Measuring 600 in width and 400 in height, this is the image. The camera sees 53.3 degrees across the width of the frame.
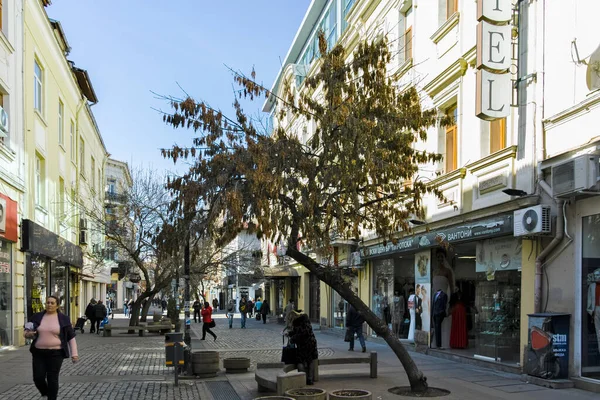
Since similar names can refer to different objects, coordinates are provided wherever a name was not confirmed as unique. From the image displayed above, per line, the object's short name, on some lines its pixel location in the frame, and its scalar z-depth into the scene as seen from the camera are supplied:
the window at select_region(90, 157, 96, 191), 36.16
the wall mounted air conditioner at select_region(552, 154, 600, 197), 9.35
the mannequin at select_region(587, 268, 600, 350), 9.84
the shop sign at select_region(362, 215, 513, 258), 11.83
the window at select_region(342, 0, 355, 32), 23.93
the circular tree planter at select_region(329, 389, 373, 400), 7.51
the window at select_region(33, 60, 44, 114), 21.25
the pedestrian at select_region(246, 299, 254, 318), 42.72
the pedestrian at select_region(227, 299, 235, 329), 31.04
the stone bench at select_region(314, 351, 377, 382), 11.07
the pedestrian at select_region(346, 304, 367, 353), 16.66
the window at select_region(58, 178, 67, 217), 25.59
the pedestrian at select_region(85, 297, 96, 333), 26.72
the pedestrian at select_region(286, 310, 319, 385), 10.16
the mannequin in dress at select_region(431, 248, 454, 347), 15.72
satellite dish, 9.84
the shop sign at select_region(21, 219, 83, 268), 18.09
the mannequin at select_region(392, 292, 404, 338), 18.34
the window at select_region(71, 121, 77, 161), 29.16
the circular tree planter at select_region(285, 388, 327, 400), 7.67
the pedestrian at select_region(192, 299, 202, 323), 37.51
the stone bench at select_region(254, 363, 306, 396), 8.55
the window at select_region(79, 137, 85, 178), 31.82
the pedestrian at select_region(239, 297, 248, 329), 31.12
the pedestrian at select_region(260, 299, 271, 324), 36.20
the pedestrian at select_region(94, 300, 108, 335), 26.88
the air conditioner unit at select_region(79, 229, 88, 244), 30.75
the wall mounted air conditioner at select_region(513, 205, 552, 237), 10.45
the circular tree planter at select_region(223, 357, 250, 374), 12.49
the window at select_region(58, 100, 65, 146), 25.83
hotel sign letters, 11.56
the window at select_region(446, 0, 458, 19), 15.11
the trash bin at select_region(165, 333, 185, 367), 11.07
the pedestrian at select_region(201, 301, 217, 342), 21.97
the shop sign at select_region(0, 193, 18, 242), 15.84
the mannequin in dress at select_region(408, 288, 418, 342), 16.72
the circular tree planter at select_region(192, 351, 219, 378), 12.00
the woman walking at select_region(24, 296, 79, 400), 8.39
